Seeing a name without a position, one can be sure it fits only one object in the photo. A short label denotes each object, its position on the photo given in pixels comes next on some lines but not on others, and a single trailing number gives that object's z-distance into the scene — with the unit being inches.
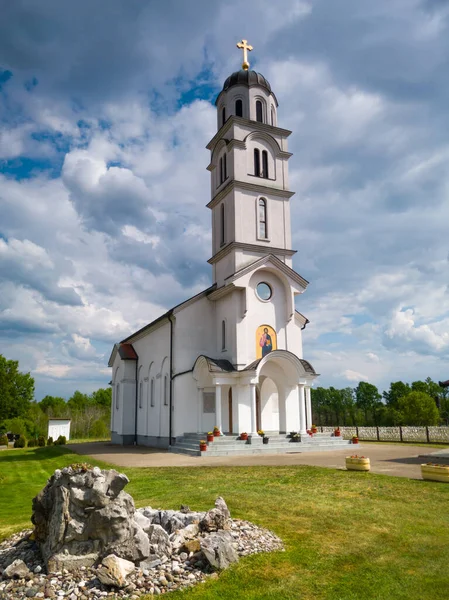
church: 1100.5
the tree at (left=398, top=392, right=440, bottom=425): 2253.9
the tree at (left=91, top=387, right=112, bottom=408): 3676.4
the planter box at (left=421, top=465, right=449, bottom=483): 557.9
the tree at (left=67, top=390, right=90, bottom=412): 3818.9
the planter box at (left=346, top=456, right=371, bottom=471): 651.3
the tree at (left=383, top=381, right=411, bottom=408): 3379.2
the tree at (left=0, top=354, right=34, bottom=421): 1796.3
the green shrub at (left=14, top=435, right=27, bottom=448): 1626.5
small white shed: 1780.3
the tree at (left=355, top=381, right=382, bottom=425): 3890.3
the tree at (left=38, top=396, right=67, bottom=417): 3528.5
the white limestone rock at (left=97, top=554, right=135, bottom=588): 248.7
